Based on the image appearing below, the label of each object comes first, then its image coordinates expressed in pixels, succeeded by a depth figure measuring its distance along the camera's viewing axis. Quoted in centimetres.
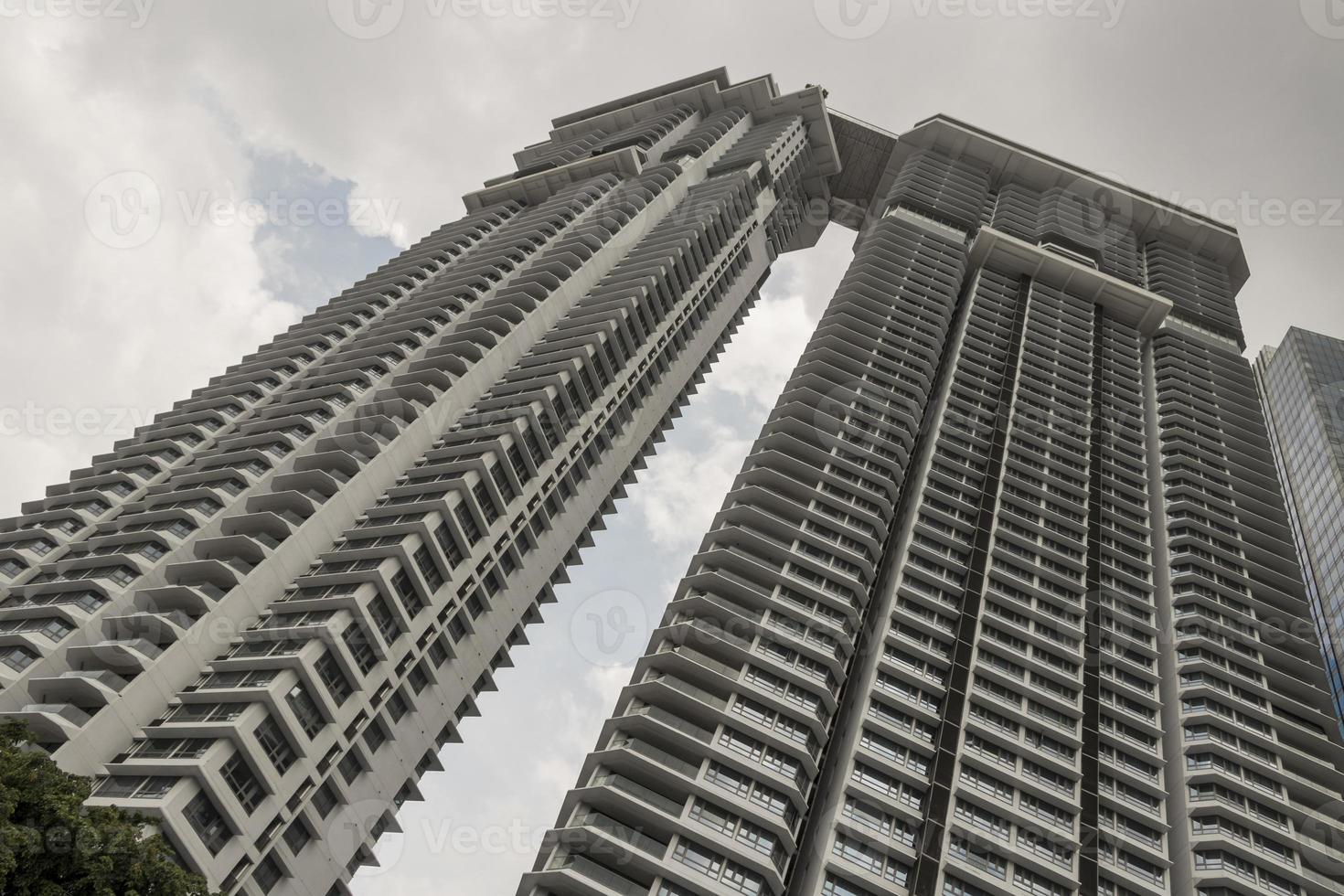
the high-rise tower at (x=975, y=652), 4812
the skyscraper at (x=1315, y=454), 9400
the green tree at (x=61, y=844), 2569
